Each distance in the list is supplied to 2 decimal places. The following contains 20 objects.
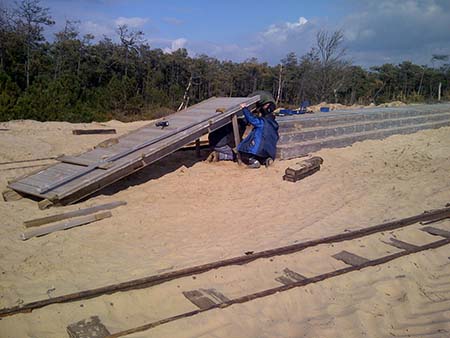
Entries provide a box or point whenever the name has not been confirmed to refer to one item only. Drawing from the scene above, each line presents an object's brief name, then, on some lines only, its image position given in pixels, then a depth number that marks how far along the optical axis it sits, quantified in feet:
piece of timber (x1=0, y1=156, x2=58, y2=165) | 32.99
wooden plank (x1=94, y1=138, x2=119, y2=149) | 29.73
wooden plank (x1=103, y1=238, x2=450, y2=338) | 12.18
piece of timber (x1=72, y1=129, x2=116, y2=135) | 44.45
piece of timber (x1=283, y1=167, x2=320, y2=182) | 29.58
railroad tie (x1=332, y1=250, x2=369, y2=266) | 17.20
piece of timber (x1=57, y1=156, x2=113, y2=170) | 25.25
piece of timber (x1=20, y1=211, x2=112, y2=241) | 19.56
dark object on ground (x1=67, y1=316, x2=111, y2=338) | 12.08
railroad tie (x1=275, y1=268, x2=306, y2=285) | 15.58
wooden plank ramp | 24.08
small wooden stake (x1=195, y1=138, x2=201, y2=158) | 35.64
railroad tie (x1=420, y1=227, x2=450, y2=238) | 20.22
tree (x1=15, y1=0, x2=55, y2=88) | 72.13
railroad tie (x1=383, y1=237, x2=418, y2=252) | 18.61
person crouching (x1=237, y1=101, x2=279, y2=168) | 32.04
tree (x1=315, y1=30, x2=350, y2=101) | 98.63
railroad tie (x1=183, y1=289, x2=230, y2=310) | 13.94
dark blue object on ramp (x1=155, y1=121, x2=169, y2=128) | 31.71
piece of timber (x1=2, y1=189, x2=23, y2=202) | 25.11
